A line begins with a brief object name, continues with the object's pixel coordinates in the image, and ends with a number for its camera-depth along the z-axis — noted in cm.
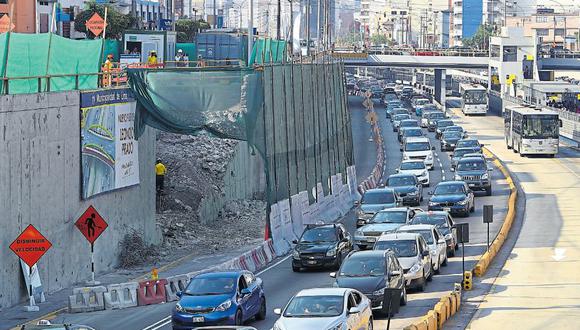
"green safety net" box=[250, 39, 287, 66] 5769
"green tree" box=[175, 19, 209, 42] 10962
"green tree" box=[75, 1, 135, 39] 8588
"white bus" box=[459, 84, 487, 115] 11762
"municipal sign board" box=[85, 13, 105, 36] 5112
